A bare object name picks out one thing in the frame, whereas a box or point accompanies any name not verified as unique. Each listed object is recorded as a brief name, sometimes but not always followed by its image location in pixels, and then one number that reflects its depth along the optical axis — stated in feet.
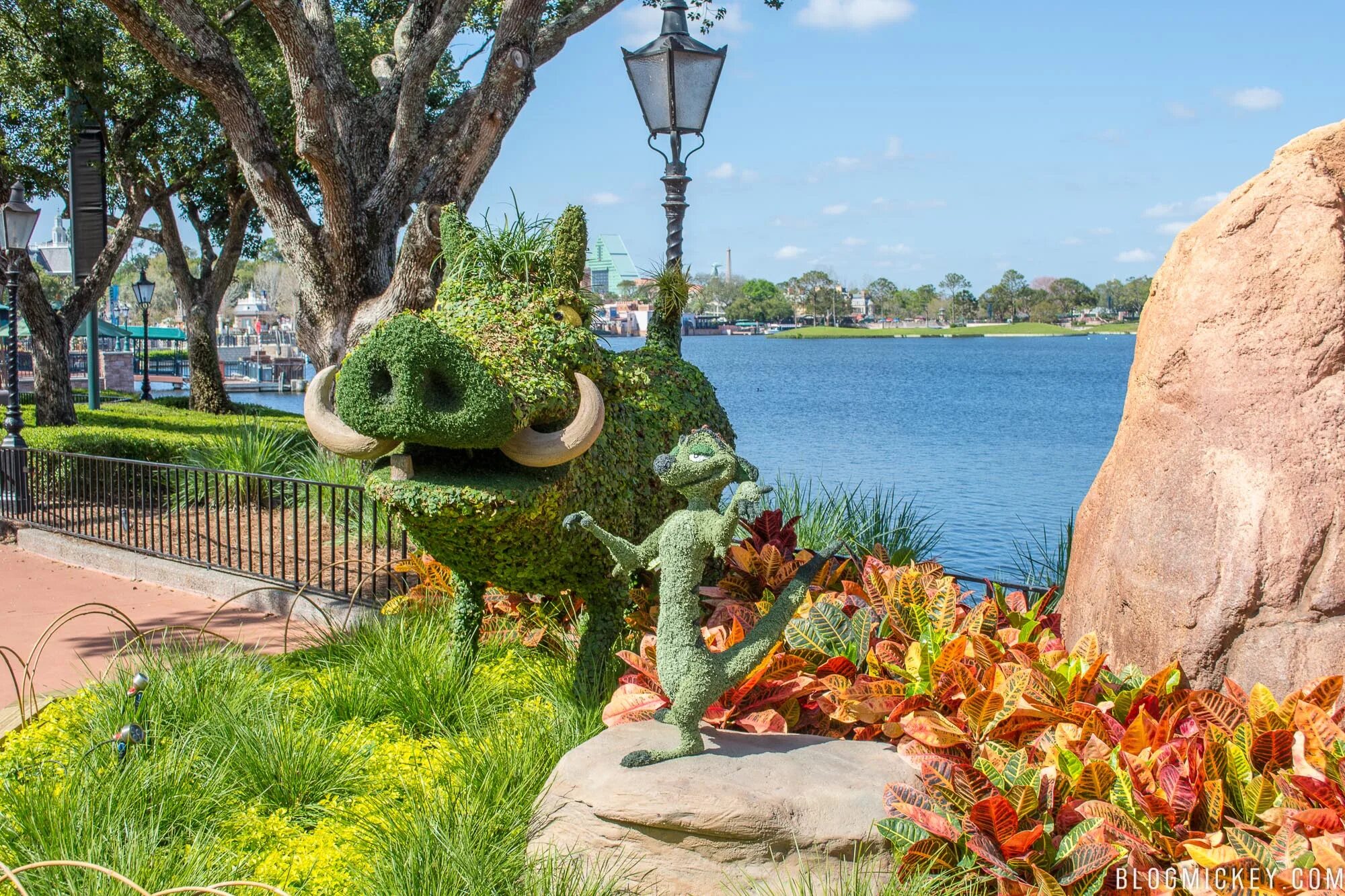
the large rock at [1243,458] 12.43
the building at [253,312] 372.58
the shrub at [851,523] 25.46
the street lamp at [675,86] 23.22
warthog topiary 13.02
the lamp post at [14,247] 38.17
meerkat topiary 12.03
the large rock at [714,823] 10.88
